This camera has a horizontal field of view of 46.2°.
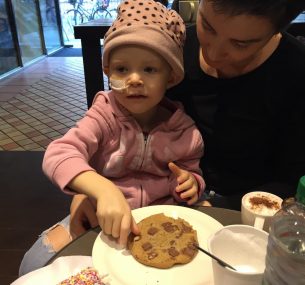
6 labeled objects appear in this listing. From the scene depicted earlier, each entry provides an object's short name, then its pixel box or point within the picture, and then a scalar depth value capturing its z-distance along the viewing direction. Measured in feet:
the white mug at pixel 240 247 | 2.21
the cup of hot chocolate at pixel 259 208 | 2.76
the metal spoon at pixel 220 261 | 2.03
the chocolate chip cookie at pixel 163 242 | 2.56
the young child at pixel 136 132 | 3.08
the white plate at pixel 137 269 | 2.44
